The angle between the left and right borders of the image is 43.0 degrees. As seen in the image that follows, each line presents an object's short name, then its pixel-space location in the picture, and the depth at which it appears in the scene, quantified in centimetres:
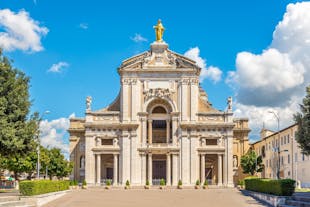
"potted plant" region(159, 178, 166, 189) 5205
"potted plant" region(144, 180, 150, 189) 5206
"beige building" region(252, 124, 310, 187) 5433
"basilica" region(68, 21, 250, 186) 5690
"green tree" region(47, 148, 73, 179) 6127
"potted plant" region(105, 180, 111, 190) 5267
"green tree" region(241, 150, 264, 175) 5866
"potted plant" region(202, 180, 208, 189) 5252
